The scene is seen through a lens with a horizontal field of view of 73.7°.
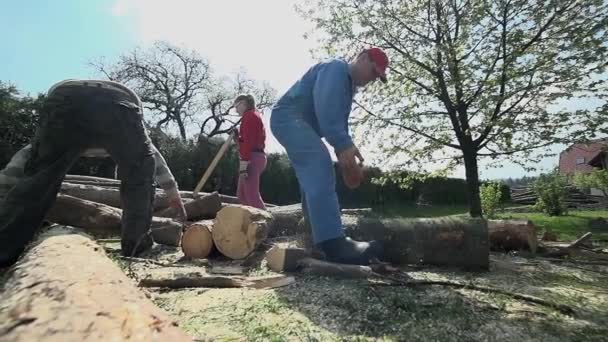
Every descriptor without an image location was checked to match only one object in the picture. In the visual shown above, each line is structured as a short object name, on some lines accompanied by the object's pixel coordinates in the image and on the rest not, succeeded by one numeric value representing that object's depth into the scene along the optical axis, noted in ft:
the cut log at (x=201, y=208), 18.06
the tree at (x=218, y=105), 96.22
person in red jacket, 17.42
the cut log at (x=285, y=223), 15.29
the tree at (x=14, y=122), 35.40
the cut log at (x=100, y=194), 17.73
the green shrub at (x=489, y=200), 39.99
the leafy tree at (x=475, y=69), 21.99
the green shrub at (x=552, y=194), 50.01
